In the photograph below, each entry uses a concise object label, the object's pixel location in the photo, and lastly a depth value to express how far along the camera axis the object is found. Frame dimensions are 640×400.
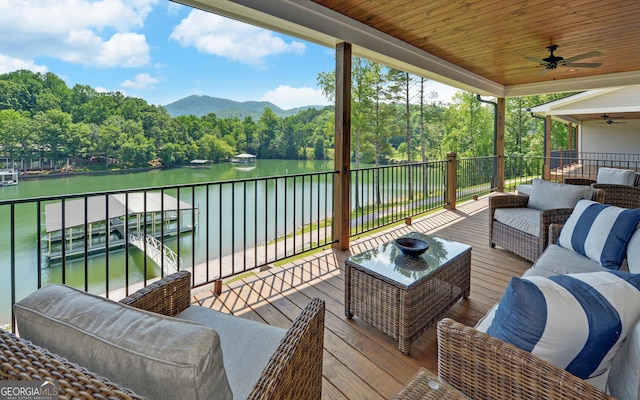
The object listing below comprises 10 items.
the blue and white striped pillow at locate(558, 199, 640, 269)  2.06
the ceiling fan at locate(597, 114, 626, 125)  11.47
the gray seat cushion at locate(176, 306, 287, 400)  1.07
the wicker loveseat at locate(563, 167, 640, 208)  3.93
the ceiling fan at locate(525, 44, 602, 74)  4.30
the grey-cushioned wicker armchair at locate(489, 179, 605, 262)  2.96
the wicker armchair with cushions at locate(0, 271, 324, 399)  0.60
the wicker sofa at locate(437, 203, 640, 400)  0.88
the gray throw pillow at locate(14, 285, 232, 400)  0.64
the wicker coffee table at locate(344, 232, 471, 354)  1.88
